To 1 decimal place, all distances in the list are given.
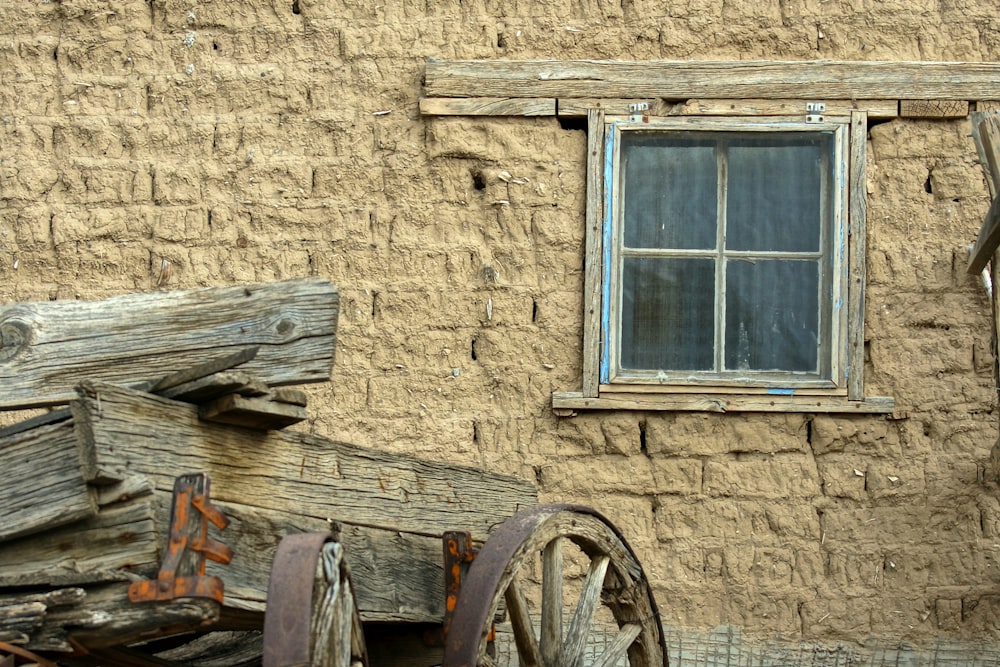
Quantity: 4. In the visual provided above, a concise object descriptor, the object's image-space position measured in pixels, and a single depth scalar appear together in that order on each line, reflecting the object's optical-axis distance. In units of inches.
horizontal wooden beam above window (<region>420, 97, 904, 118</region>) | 239.1
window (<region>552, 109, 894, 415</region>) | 235.6
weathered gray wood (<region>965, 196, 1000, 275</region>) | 202.5
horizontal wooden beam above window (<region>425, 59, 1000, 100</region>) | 239.3
